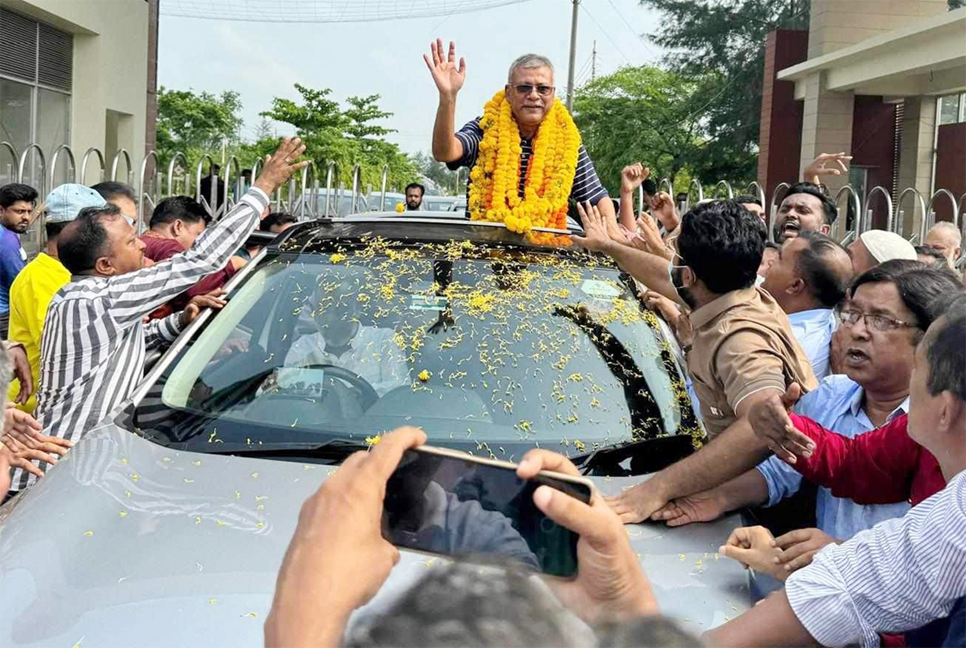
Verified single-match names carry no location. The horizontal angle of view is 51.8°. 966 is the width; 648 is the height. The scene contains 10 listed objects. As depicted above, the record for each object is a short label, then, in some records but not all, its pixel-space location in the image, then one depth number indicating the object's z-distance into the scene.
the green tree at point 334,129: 33.25
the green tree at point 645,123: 38.59
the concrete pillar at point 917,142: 20.73
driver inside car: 3.19
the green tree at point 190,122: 43.41
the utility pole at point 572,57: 37.53
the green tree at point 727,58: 35.00
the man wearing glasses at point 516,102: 4.30
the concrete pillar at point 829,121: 19.36
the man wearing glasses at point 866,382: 2.69
